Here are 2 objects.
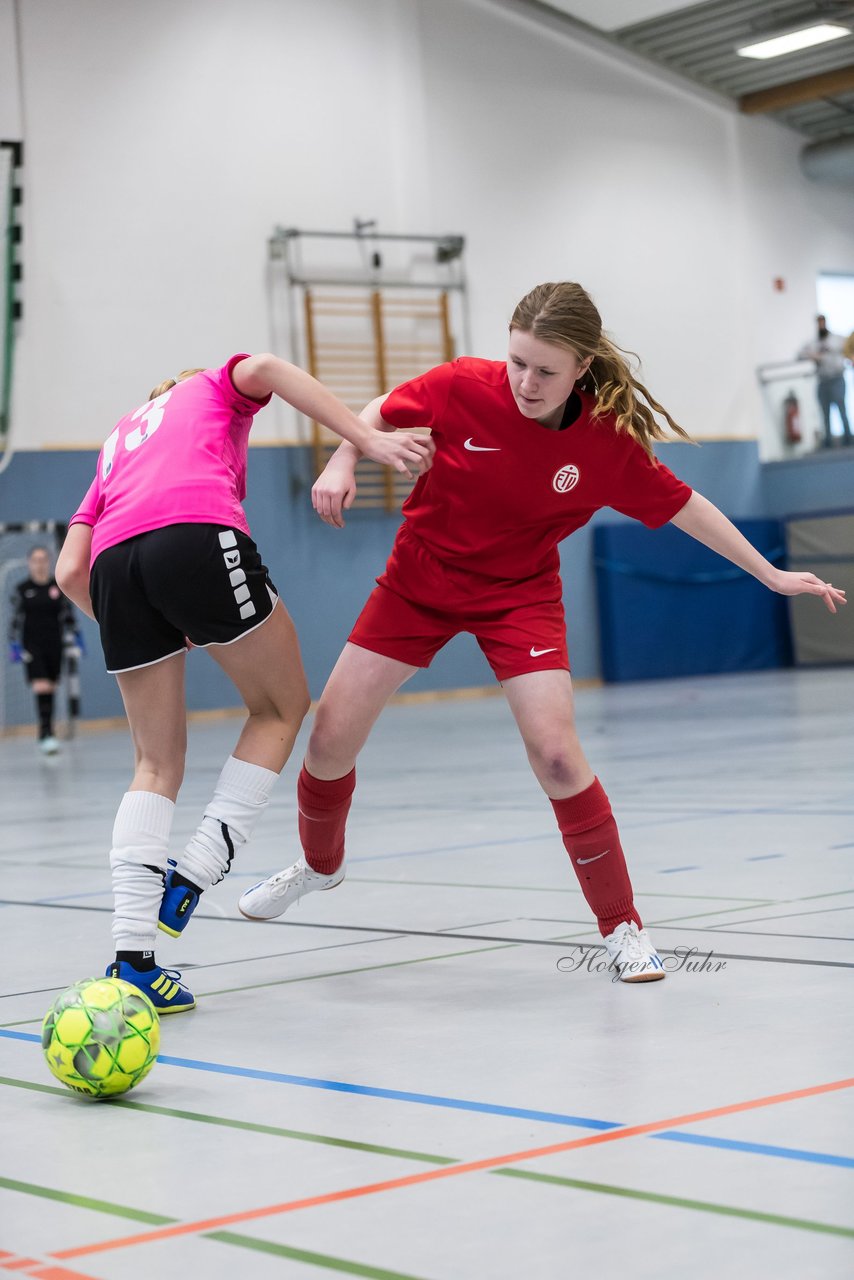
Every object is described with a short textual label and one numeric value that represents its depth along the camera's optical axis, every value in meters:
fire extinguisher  21.20
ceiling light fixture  19.25
